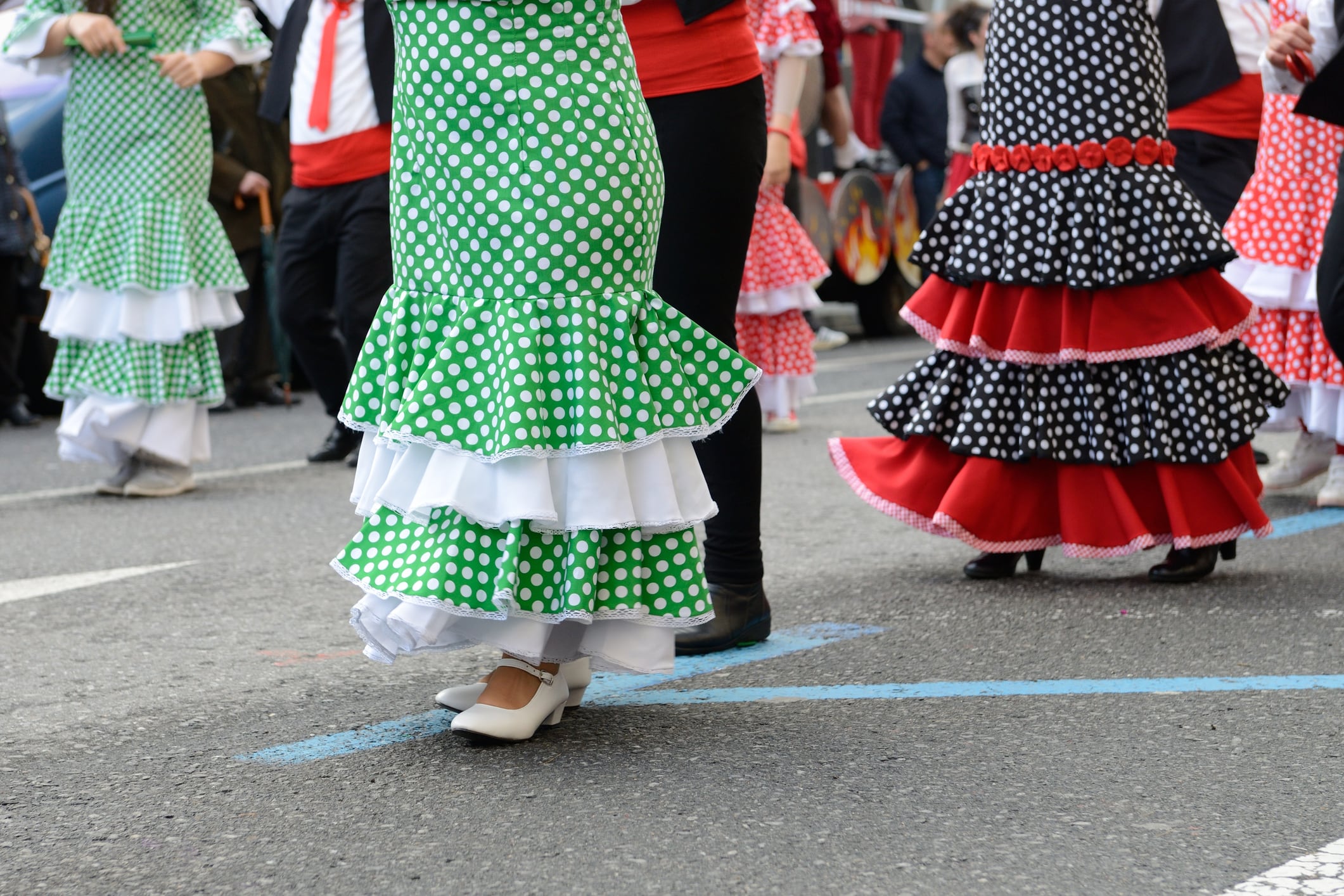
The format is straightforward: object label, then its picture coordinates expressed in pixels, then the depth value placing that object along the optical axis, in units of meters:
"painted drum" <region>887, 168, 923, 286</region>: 11.98
